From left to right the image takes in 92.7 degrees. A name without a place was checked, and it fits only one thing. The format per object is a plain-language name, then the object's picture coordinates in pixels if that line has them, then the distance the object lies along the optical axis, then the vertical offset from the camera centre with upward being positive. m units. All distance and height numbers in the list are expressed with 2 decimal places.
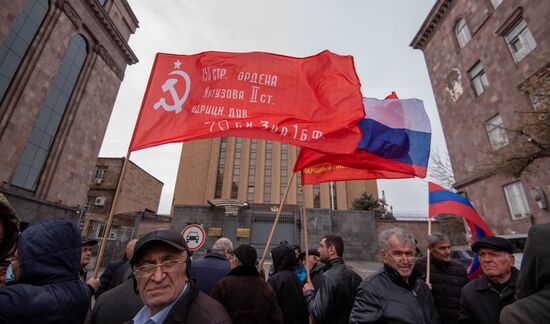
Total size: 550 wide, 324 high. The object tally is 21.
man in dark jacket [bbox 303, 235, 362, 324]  2.92 -0.53
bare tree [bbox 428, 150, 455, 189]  17.02 +4.67
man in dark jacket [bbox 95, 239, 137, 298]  4.13 -0.46
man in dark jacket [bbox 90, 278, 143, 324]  2.07 -0.51
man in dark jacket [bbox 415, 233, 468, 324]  3.29 -0.33
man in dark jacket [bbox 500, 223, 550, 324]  1.05 -0.13
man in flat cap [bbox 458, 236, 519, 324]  2.51 -0.31
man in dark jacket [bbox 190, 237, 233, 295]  3.41 -0.32
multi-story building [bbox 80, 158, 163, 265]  22.09 +4.33
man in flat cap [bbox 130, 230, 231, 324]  1.46 -0.25
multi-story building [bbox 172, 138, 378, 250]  34.69 +8.69
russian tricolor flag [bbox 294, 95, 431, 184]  5.02 +1.89
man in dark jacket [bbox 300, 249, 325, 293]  4.33 -0.46
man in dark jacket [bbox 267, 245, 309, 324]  3.61 -0.58
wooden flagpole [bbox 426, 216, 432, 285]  3.37 -0.29
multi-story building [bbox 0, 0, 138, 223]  13.18 +8.02
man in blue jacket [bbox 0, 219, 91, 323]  1.44 -0.26
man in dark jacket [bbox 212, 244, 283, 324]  2.64 -0.52
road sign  7.08 +0.18
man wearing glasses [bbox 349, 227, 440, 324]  2.13 -0.35
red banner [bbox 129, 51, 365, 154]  3.93 +2.27
